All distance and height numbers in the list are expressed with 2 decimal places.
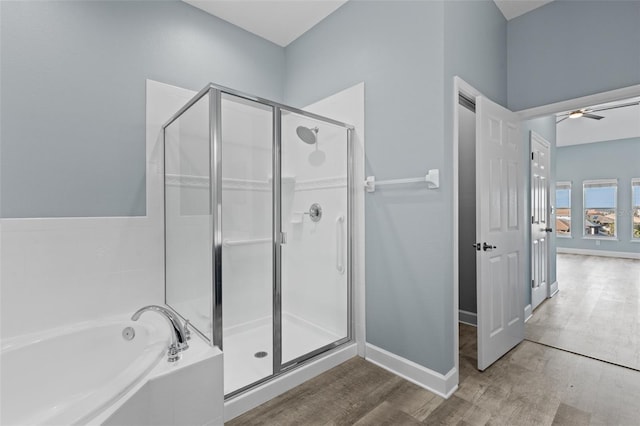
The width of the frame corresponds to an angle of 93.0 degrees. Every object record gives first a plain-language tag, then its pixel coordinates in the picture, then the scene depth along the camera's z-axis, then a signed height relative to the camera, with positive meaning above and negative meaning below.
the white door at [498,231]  2.28 -0.16
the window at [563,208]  8.27 +0.09
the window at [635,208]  7.17 +0.07
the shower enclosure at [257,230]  1.84 -0.12
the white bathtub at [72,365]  1.49 -0.84
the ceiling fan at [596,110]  4.55 +1.66
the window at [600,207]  7.52 +0.10
